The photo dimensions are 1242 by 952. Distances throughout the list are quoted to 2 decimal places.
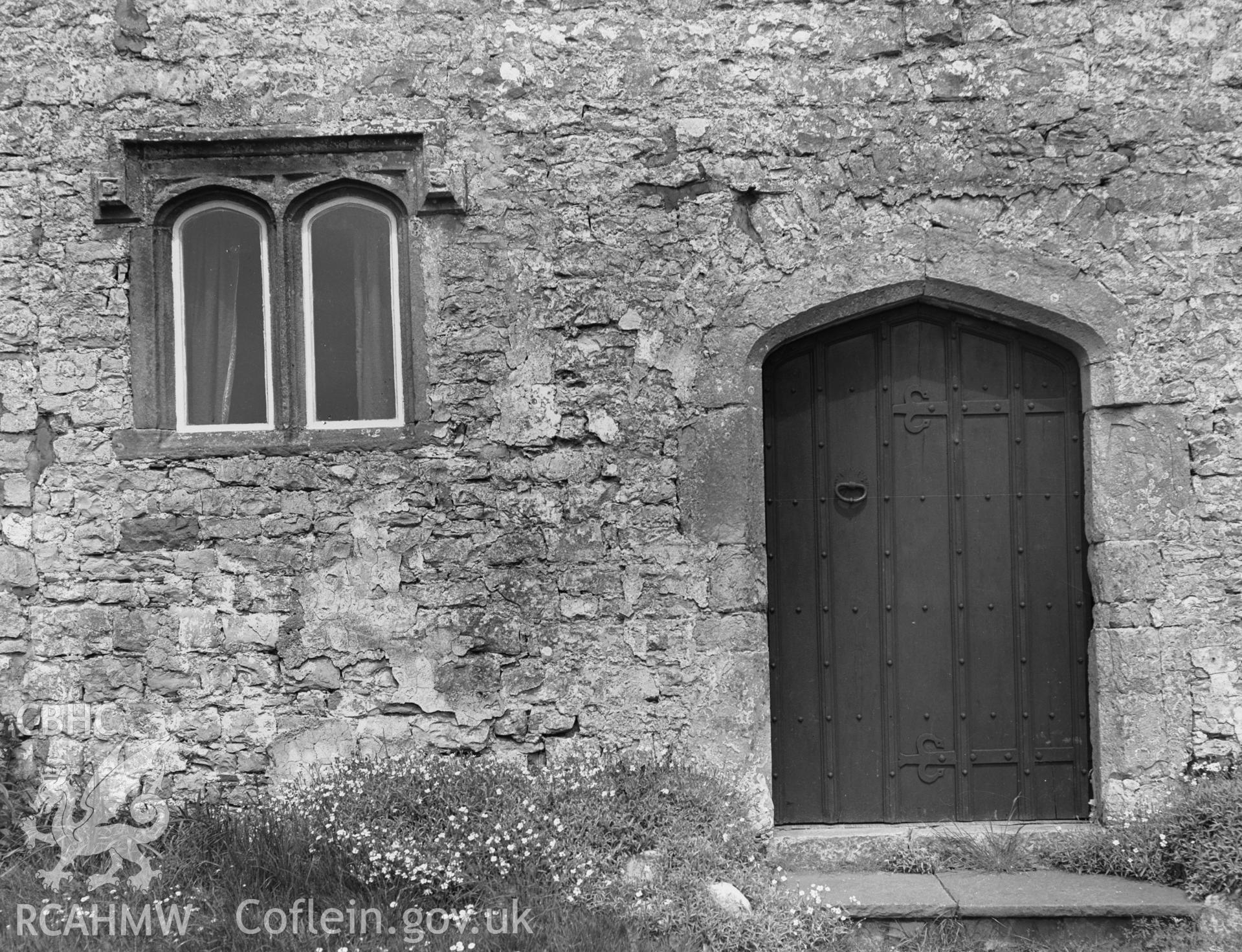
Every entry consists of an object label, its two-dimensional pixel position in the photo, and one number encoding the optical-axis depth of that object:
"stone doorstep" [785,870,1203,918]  3.81
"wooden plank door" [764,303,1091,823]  4.56
